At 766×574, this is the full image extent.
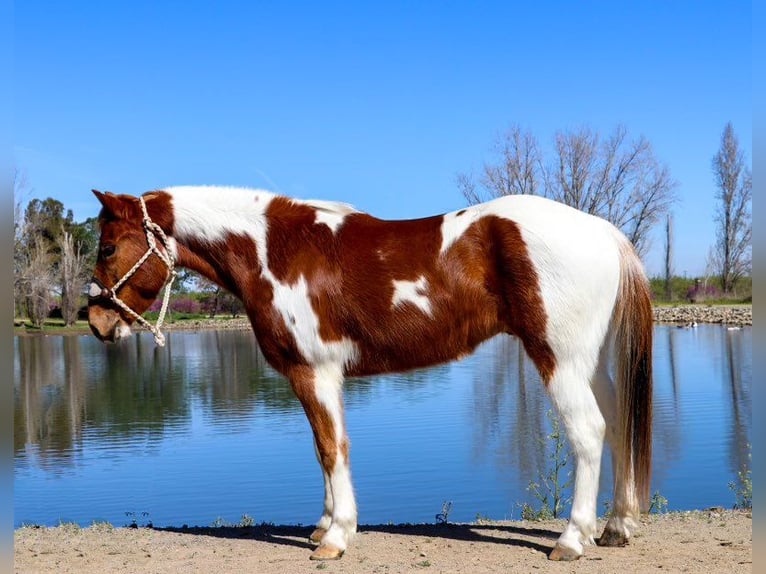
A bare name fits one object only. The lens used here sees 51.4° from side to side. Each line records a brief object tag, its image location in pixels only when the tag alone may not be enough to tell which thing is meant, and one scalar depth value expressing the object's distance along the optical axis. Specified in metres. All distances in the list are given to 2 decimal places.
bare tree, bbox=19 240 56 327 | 43.75
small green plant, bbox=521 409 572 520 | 6.68
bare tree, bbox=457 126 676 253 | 26.70
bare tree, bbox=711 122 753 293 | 48.66
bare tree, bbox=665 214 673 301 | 49.97
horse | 4.48
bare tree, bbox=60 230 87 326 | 46.31
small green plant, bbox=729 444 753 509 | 6.74
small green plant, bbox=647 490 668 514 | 6.87
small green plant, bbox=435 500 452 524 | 6.13
